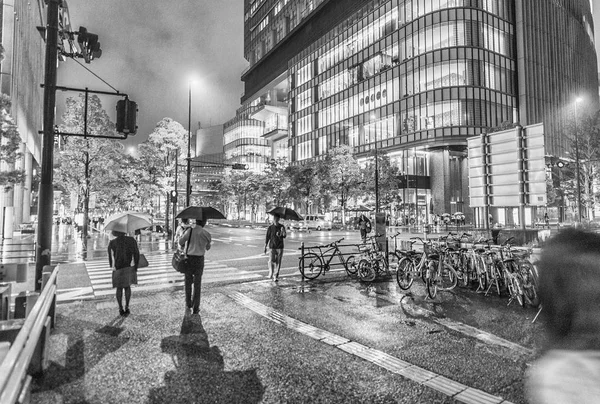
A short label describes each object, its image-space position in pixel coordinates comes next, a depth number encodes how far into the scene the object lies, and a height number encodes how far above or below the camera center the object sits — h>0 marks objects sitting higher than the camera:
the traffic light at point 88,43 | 8.19 +3.90
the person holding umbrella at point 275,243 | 10.89 -0.74
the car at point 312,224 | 42.47 -0.70
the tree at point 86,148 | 28.81 +5.47
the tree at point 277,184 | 58.03 +5.50
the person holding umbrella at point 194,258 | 7.49 -0.81
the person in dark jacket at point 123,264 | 7.30 -0.91
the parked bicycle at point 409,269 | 9.55 -1.33
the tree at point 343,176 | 47.41 +5.54
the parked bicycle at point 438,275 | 8.88 -1.44
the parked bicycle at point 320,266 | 11.34 -1.51
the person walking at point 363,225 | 21.82 -0.41
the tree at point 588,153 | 36.41 +6.68
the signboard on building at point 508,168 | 10.68 +1.54
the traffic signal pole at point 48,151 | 7.00 +1.33
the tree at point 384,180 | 46.90 +4.87
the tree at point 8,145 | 19.38 +4.11
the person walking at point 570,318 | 2.23 -0.64
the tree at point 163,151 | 34.47 +6.29
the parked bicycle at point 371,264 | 11.08 -1.41
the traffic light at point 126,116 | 8.29 +2.30
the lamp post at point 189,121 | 24.01 +6.48
